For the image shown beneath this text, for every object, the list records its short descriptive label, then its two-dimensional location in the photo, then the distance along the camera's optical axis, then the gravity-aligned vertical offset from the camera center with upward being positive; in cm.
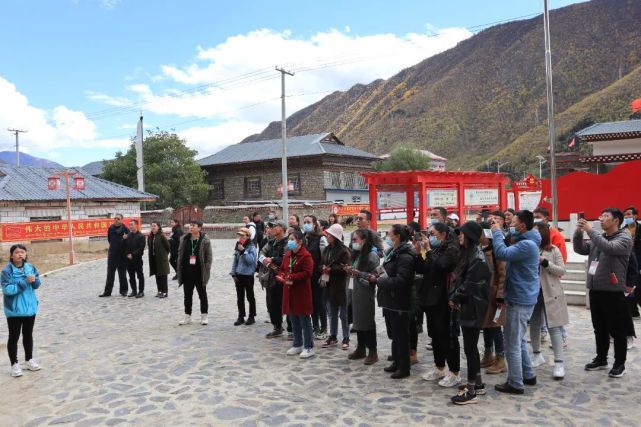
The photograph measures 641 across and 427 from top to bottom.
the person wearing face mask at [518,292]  489 -95
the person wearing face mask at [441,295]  498 -98
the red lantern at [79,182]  2085 +123
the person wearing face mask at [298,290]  639 -112
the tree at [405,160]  6156 +505
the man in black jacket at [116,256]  1136 -105
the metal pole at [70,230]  1877 -74
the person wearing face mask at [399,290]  529 -97
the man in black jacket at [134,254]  1127 -101
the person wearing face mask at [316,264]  714 -87
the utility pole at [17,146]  4806 +662
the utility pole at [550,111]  1359 +239
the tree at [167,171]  3869 +300
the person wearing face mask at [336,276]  649 -97
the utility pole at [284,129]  2230 +334
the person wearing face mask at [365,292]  604 -109
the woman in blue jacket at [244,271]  810 -106
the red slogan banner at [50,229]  2120 -80
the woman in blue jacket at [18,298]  594 -102
